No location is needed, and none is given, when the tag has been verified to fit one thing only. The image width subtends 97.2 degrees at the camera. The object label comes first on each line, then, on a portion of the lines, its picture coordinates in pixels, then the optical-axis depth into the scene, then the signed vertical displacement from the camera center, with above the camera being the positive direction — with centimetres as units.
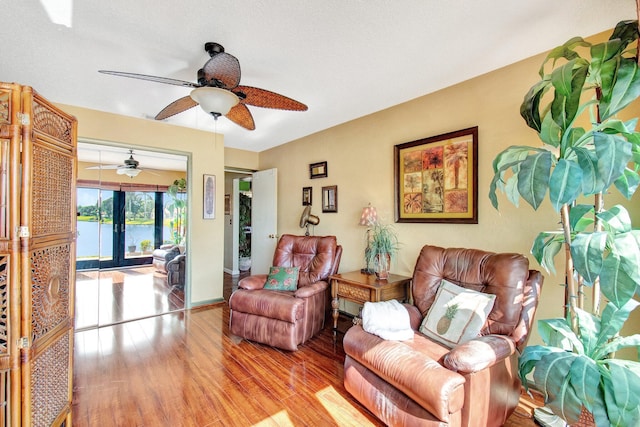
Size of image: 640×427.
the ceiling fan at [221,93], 179 +90
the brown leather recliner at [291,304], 267 -88
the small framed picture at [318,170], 398 +66
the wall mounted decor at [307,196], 425 +30
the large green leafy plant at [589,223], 107 -5
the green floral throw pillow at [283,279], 311 -71
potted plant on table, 278 -37
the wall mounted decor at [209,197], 416 +27
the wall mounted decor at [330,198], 382 +24
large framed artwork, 248 +36
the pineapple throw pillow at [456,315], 186 -69
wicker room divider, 122 -22
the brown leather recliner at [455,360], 146 -85
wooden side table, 253 -69
